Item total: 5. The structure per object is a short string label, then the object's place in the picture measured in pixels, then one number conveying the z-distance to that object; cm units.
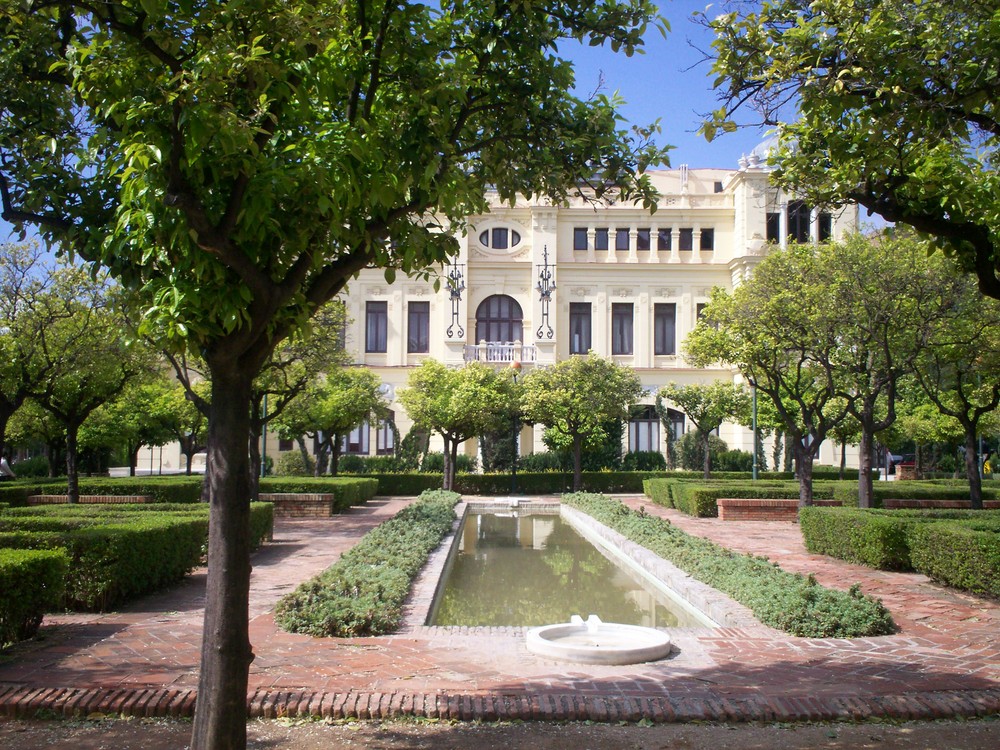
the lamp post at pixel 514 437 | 3315
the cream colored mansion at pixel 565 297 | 4084
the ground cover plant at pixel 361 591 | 801
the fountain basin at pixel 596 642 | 712
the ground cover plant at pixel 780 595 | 812
